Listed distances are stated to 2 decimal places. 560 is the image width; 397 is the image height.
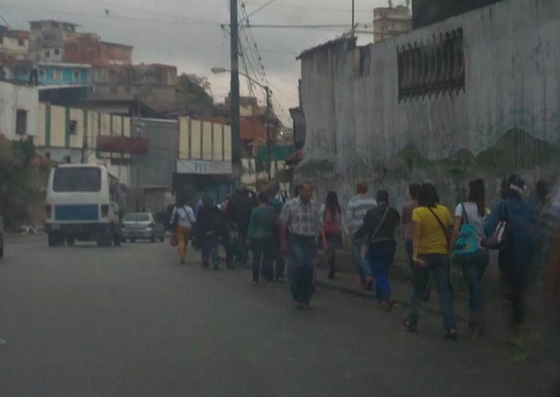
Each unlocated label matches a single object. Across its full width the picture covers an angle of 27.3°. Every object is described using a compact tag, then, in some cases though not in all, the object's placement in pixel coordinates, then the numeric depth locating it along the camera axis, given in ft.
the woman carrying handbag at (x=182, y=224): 87.51
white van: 122.52
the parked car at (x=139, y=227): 154.71
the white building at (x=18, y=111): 195.21
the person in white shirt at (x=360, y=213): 59.16
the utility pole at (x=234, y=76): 103.81
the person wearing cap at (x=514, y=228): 37.96
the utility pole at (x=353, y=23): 104.69
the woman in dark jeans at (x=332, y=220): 64.54
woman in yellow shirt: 42.29
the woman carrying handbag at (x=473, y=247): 42.73
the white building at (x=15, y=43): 362.74
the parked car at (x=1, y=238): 89.97
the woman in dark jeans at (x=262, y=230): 64.64
